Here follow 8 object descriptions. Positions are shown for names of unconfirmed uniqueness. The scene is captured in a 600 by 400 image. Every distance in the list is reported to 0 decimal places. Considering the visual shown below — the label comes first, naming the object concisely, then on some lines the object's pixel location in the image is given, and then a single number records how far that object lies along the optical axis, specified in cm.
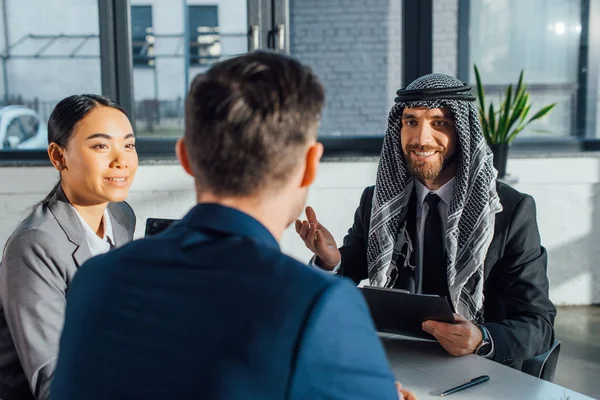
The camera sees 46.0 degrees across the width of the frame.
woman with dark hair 152
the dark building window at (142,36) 437
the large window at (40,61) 428
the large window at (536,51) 469
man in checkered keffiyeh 196
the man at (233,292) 72
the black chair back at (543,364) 195
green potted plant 400
